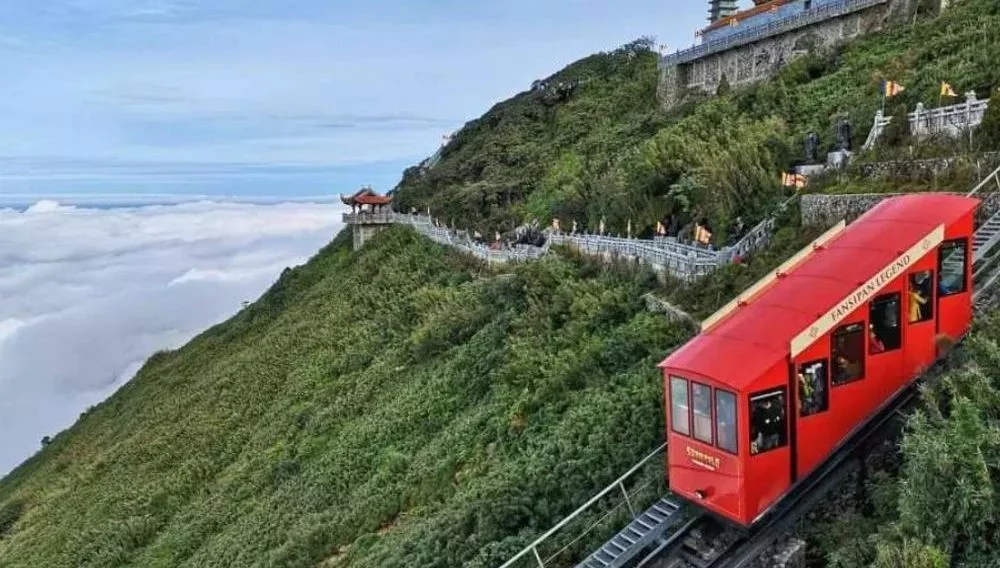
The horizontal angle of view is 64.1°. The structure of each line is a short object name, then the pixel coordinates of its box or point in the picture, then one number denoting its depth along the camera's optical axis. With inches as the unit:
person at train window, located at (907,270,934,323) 406.6
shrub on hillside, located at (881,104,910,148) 734.5
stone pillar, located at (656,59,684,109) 1870.1
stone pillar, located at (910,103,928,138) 717.9
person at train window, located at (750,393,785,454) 363.9
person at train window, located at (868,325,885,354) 394.9
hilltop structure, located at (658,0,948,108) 1374.3
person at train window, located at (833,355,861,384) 386.3
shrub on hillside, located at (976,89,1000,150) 619.5
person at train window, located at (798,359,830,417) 375.6
